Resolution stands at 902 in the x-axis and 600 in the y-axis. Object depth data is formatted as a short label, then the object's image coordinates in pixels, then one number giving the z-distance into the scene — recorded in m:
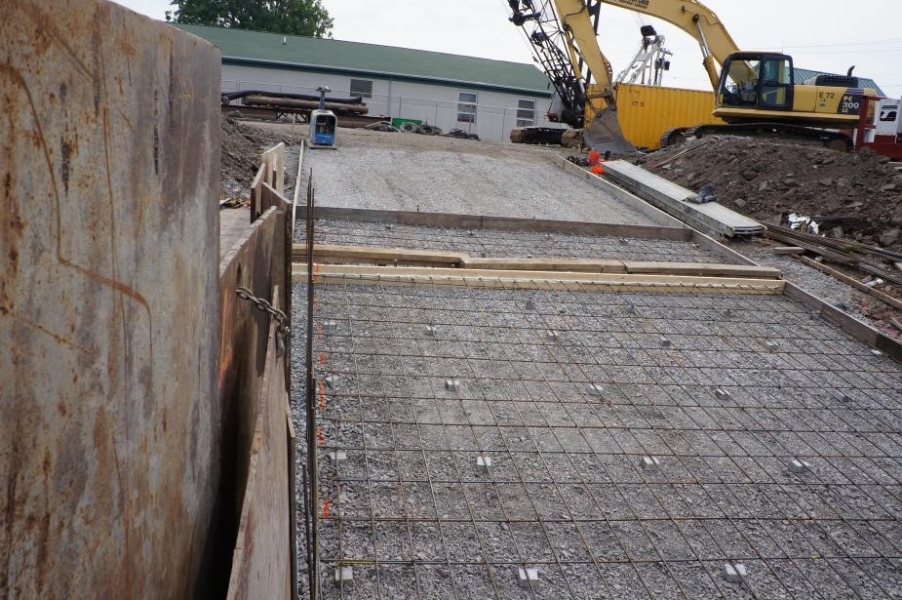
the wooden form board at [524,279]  6.09
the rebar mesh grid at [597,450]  3.17
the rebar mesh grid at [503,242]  7.61
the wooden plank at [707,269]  7.05
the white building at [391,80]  27.83
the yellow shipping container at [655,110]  17.83
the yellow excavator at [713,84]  15.23
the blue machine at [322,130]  12.89
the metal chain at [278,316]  2.32
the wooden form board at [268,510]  1.33
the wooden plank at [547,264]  6.70
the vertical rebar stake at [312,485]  2.39
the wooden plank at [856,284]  7.06
